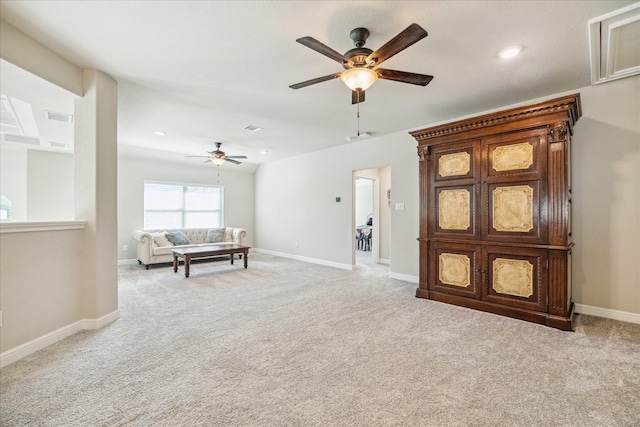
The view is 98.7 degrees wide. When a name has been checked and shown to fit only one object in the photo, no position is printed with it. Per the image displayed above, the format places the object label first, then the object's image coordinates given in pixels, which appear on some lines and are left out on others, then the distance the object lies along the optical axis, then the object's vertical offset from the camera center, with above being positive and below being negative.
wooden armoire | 2.85 +0.02
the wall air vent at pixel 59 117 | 3.74 +1.38
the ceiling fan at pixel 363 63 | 1.93 +1.17
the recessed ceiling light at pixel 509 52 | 2.47 +1.49
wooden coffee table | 5.04 -0.73
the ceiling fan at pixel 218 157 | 5.66 +1.20
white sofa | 5.77 -0.70
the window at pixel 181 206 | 6.85 +0.23
